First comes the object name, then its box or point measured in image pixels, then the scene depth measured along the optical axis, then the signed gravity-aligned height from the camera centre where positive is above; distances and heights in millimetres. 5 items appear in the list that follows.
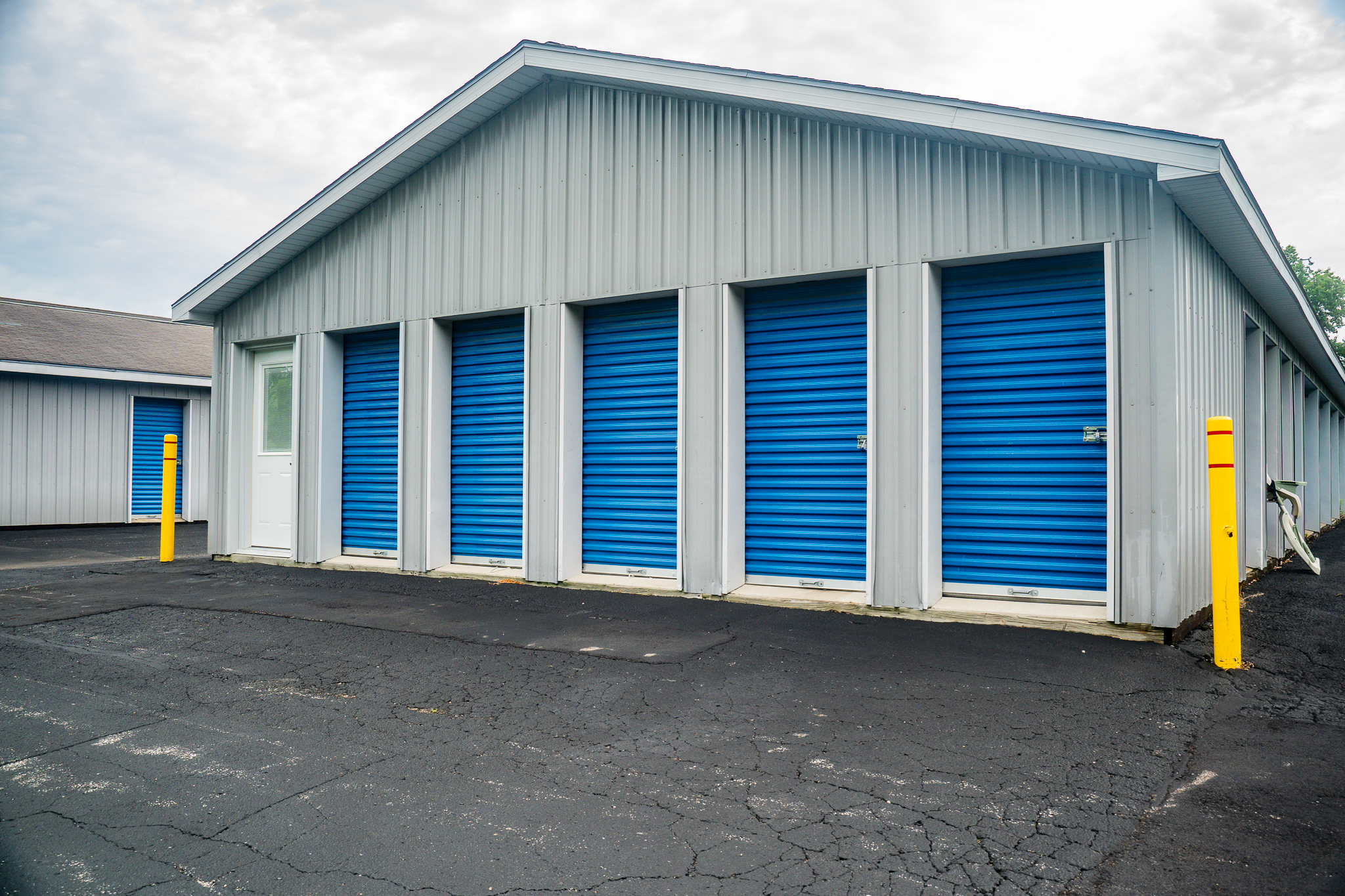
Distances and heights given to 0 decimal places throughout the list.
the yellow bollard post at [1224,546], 4887 -495
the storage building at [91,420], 16984 +934
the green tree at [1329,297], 52219 +10655
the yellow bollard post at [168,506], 11156 -605
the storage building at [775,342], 6133 +1160
